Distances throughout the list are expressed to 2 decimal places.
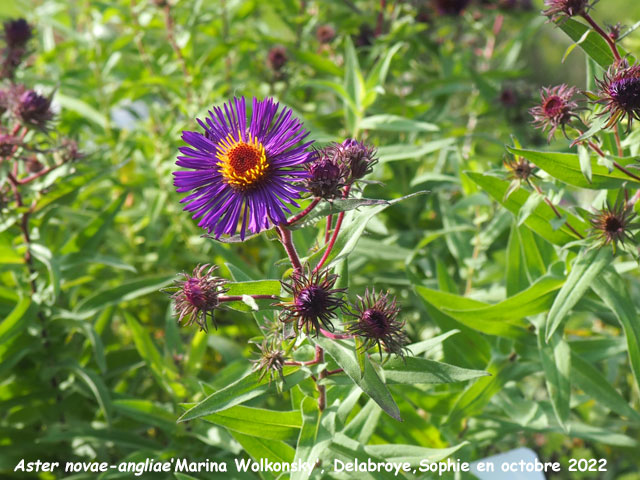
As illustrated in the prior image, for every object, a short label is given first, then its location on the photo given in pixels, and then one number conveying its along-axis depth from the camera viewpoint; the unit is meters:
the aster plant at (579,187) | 0.41
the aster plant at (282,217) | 0.38
